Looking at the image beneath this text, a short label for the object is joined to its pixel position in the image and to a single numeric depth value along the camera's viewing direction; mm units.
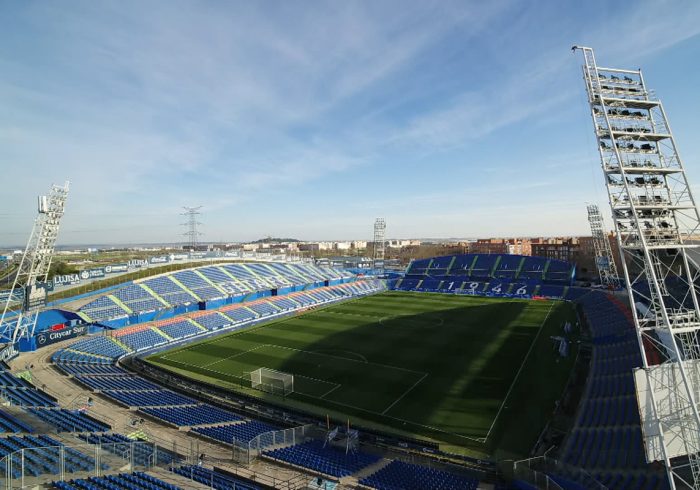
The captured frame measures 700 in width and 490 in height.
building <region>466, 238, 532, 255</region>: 134338
